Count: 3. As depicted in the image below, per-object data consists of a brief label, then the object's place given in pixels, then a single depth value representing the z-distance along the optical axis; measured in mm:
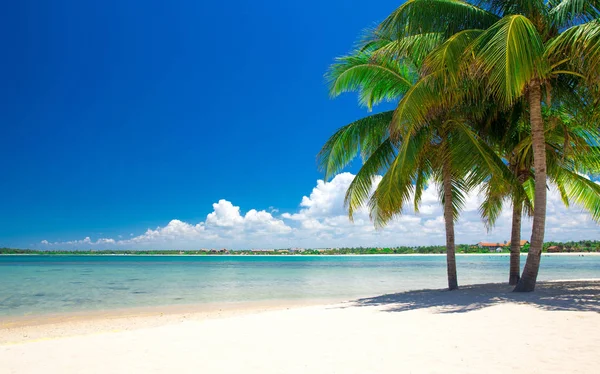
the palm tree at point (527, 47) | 7785
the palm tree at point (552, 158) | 11125
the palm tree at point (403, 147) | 9805
